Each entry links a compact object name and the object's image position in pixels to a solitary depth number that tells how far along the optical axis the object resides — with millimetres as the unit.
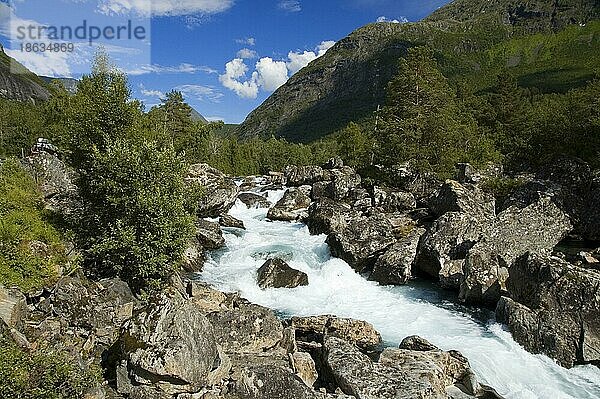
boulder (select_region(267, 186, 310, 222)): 47406
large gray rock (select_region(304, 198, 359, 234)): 37969
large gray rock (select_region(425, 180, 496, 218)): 34750
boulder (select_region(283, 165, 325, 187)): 71019
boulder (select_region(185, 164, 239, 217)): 45375
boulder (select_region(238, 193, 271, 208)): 53531
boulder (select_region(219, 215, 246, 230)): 44000
